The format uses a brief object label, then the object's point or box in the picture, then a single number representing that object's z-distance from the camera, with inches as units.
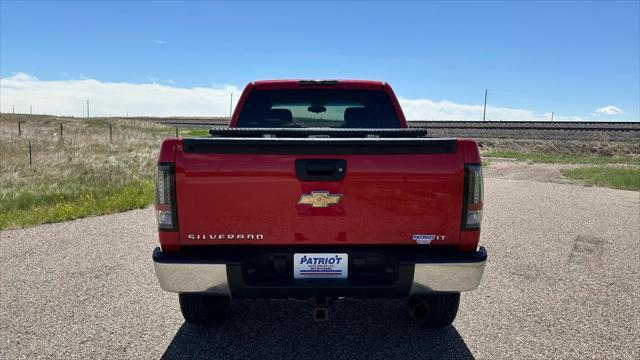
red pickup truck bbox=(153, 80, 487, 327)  102.8
